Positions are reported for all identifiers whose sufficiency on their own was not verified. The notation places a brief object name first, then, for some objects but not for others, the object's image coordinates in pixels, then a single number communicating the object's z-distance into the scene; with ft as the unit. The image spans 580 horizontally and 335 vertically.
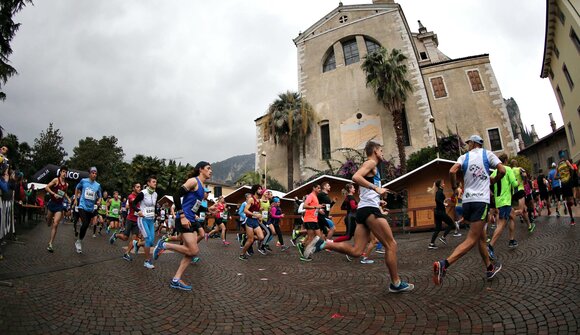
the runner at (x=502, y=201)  19.29
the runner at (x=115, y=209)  46.06
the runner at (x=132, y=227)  25.81
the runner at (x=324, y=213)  30.03
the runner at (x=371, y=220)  13.85
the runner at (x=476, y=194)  13.80
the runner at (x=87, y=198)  25.99
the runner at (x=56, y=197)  26.09
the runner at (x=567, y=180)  30.63
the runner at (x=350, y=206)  28.37
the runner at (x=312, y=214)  28.66
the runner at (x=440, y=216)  28.76
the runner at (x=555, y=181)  36.35
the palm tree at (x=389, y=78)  94.07
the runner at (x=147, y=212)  23.23
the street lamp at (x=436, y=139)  97.00
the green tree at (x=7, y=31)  49.14
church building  99.51
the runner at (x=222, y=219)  42.59
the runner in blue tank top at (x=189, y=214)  16.29
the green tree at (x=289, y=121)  109.91
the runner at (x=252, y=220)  27.86
